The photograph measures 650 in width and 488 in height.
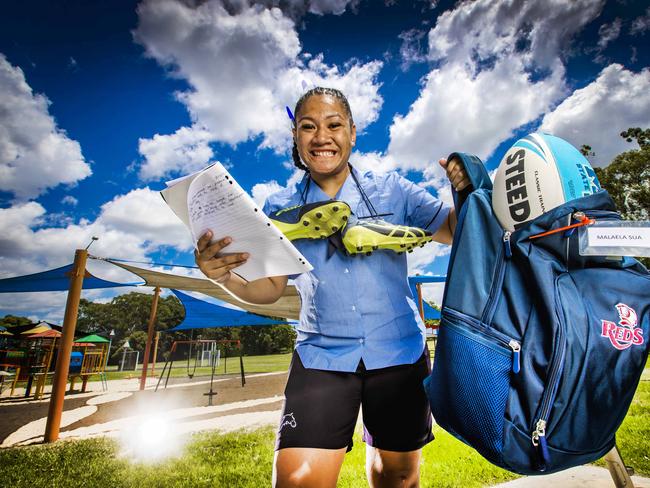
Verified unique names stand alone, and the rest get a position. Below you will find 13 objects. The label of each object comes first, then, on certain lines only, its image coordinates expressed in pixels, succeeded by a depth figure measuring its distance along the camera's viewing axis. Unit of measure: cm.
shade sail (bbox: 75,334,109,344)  1151
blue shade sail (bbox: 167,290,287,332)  907
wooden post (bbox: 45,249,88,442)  443
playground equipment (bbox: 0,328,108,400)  860
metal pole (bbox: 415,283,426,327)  995
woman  115
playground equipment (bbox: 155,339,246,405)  840
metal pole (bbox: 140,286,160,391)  821
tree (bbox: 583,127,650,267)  1761
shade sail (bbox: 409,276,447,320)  955
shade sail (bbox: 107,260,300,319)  699
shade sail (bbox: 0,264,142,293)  663
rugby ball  94
